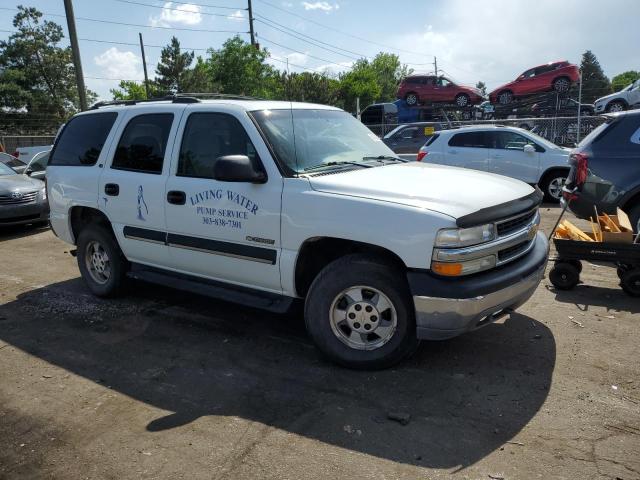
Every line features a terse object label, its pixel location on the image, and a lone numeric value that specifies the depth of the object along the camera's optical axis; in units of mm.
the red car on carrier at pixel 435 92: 23453
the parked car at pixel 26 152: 18372
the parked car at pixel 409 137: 16328
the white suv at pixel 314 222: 3449
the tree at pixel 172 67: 56844
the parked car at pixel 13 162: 13242
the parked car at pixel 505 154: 11375
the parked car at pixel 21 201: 9695
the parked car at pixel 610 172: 6320
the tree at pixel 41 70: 54531
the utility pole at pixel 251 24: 38156
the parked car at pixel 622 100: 18141
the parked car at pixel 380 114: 23609
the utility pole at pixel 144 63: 42116
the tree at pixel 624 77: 96044
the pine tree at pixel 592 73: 62644
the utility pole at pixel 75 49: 15562
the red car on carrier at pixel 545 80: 21281
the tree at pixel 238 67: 35344
